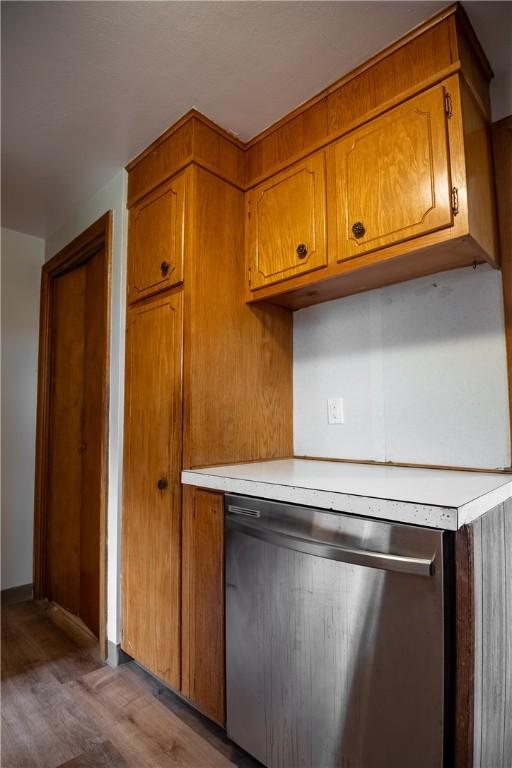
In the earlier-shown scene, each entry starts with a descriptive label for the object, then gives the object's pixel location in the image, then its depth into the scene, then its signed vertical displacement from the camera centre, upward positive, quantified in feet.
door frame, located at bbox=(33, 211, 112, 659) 7.69 +1.37
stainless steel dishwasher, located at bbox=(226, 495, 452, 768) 2.94 -1.84
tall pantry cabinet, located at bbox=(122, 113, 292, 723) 5.02 +0.44
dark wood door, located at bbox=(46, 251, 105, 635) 7.47 -0.41
